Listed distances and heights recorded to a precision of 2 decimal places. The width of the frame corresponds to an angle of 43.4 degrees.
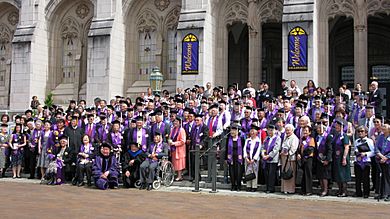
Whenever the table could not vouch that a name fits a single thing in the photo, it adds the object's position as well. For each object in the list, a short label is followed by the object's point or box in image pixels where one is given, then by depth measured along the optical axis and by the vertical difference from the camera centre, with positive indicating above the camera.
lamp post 19.64 +2.27
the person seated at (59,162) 14.34 -0.78
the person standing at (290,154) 12.23 -0.39
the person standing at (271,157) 12.53 -0.48
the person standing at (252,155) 12.77 -0.45
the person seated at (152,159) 13.05 -0.61
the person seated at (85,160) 13.84 -0.69
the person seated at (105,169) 13.10 -0.90
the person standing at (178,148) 13.80 -0.31
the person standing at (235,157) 12.97 -0.52
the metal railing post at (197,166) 12.63 -0.74
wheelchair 13.24 -0.98
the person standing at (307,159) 12.09 -0.51
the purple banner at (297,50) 19.11 +3.48
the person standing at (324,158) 11.95 -0.48
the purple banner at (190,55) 20.97 +3.52
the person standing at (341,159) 11.81 -0.49
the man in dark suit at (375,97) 14.16 +1.22
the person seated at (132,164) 13.43 -0.75
